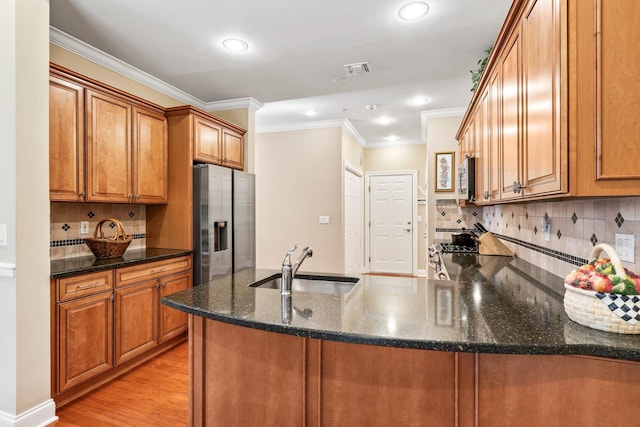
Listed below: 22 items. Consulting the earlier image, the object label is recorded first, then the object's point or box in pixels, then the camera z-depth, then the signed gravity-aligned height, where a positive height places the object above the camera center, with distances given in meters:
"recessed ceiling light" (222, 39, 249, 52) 2.73 +1.40
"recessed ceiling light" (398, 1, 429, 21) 2.25 +1.39
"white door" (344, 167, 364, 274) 5.48 -0.17
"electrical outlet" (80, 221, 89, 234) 2.84 -0.13
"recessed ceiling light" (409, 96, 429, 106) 4.12 +1.41
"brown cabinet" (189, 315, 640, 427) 0.99 -0.59
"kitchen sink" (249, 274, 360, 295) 1.87 -0.41
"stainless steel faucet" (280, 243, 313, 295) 1.48 -0.29
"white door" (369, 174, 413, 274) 6.47 -0.22
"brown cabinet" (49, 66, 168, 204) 2.39 +0.56
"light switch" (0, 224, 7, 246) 1.89 -0.12
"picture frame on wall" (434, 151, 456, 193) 4.50 +0.55
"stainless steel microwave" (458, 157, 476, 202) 2.89 +0.29
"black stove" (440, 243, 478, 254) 3.13 -0.36
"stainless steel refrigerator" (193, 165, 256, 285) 3.30 -0.10
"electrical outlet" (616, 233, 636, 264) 1.29 -0.14
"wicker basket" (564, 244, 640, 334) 0.98 -0.29
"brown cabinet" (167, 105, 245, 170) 3.32 +0.82
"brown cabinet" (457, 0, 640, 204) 1.03 +0.38
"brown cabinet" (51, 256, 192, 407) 2.14 -0.82
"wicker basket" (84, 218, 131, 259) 2.64 -0.25
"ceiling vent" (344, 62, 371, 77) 3.16 +1.39
